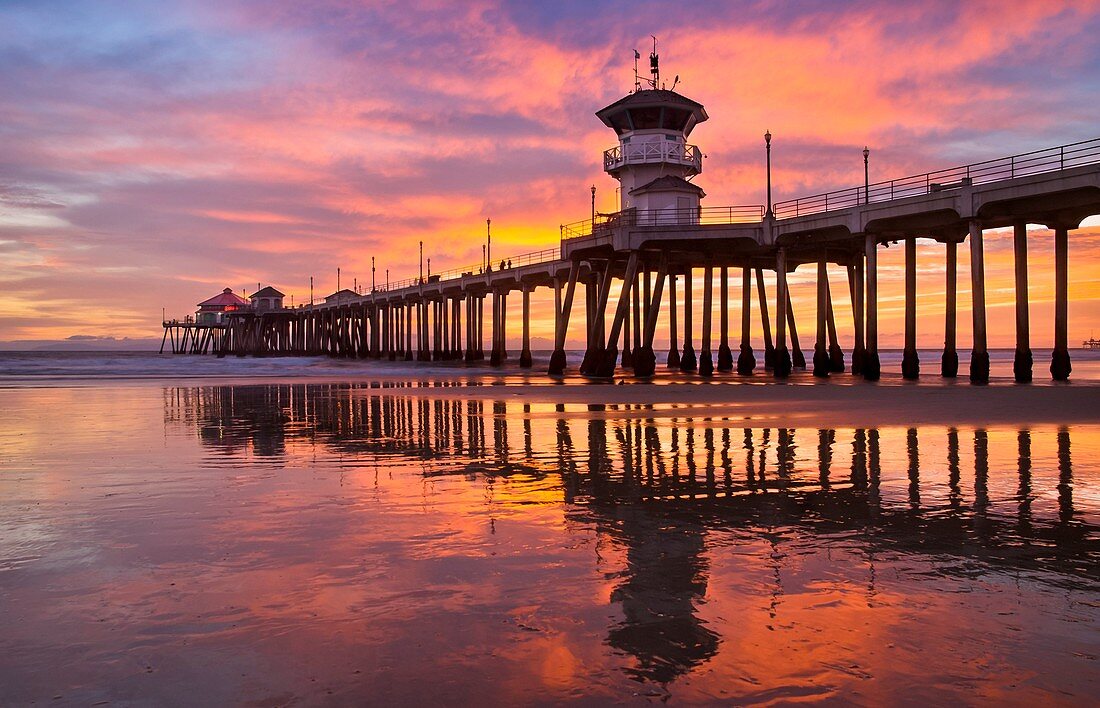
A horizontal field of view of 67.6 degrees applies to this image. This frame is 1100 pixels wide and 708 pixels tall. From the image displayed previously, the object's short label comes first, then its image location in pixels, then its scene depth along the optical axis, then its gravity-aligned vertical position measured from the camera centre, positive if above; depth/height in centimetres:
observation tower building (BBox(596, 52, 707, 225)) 4688 +1173
